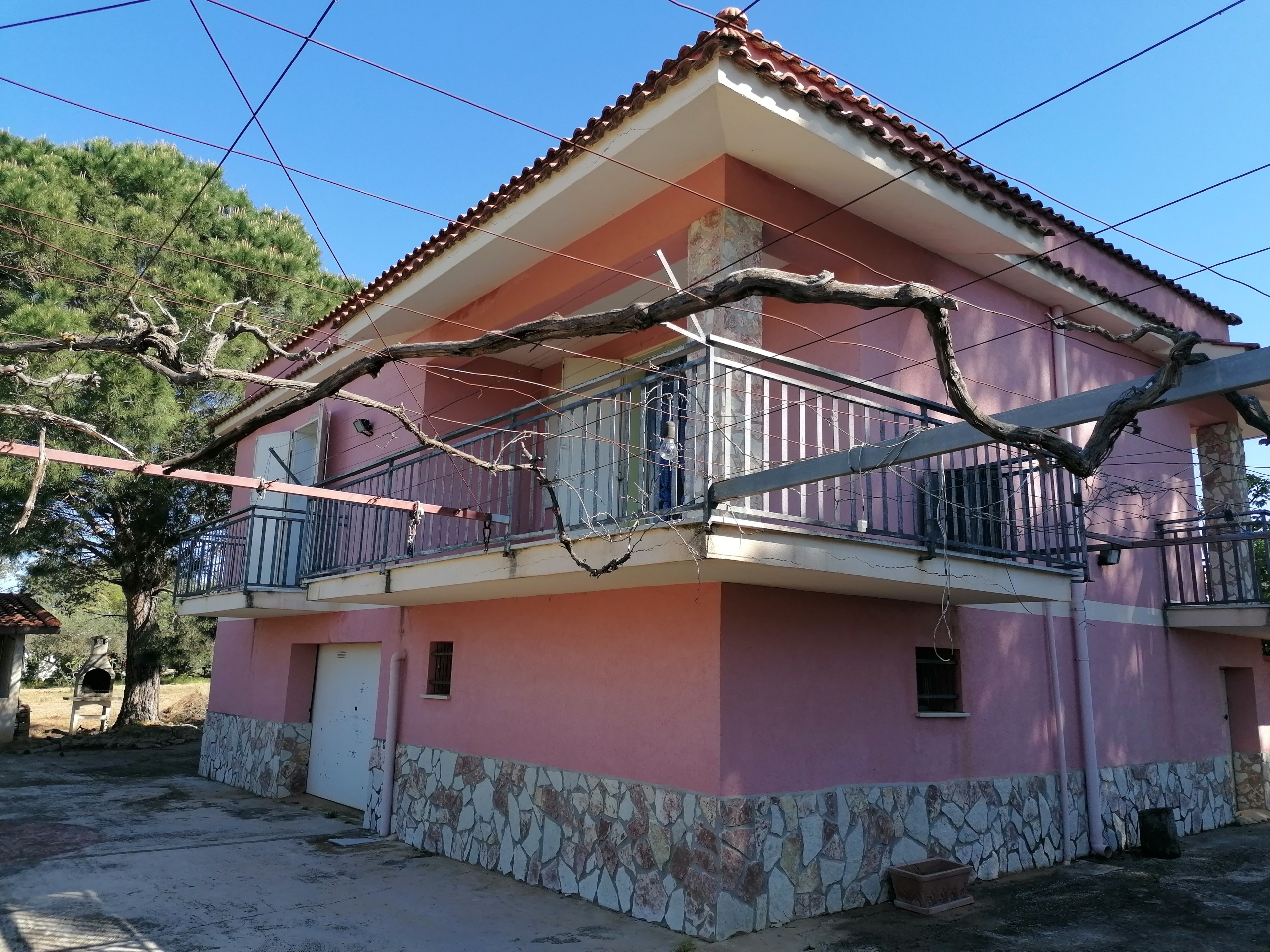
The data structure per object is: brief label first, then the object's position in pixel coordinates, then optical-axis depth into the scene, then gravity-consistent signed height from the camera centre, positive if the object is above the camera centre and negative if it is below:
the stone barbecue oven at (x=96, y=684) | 20.31 -0.70
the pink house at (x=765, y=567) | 6.69 +0.89
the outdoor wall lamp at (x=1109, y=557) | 9.25 +1.25
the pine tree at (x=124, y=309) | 16.42 +6.36
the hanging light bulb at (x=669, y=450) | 6.49 +1.64
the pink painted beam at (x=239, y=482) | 5.31 +1.21
